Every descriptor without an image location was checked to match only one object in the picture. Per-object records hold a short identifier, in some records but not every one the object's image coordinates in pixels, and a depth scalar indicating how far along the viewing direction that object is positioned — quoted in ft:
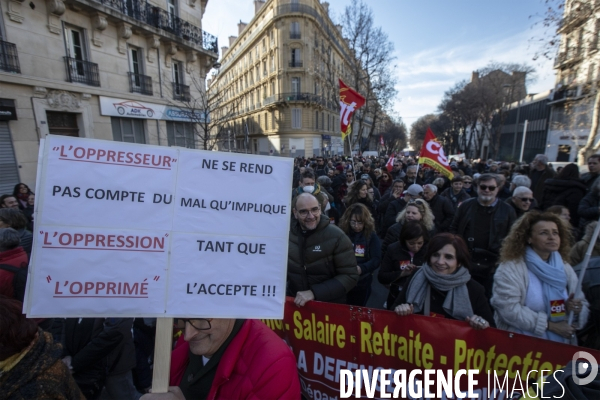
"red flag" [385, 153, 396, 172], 40.28
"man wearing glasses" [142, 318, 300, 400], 4.19
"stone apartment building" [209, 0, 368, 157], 117.91
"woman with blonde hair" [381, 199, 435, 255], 12.35
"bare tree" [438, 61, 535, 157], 98.84
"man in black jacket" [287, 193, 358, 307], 8.81
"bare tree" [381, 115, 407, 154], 192.14
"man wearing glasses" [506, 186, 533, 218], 14.06
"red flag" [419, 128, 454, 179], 23.98
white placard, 4.21
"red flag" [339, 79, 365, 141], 30.91
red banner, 6.47
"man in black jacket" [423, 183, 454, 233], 16.63
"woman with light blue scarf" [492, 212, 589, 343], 6.99
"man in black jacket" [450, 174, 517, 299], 11.84
